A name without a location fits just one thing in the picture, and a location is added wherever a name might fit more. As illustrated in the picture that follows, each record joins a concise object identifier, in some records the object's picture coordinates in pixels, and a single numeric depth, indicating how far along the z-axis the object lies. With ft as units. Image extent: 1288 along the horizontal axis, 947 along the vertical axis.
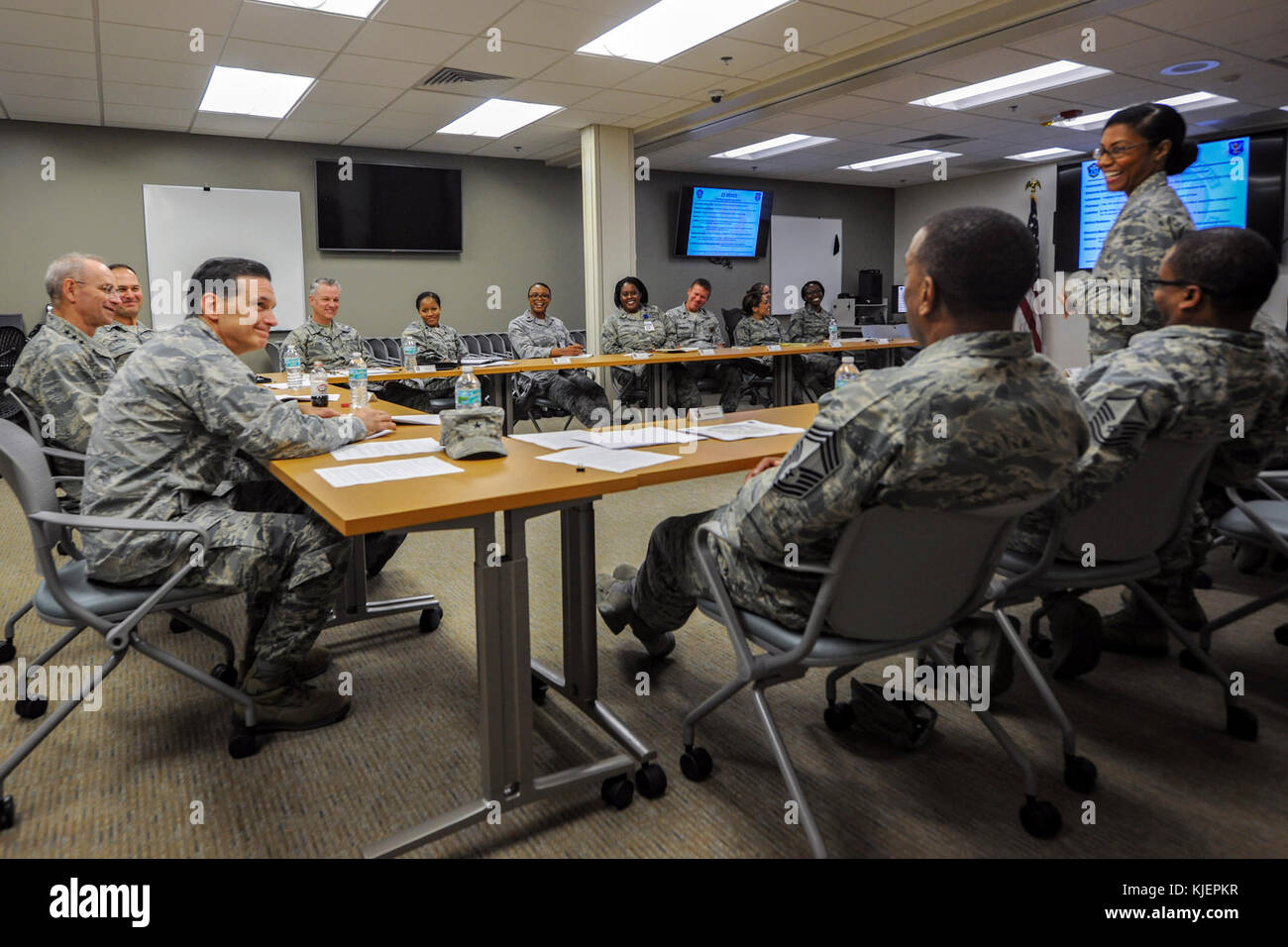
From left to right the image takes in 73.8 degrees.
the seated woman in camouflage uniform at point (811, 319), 27.63
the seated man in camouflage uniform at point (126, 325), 15.35
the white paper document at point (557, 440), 7.47
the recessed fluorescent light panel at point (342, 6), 14.83
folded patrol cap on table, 6.75
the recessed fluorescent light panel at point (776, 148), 27.58
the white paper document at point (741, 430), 7.87
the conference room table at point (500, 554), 5.17
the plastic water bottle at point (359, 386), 10.59
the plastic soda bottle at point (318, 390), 10.18
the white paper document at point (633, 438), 7.43
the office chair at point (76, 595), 6.01
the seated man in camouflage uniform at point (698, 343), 22.50
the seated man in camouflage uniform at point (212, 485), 6.59
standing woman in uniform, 8.28
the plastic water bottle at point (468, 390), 8.00
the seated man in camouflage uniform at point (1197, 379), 6.11
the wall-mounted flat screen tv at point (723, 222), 33.14
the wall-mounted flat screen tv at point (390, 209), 26.27
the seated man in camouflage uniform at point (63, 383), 10.10
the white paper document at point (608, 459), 6.28
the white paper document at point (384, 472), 6.01
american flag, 32.83
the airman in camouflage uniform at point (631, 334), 23.34
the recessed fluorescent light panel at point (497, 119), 22.50
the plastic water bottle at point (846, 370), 10.44
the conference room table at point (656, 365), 17.63
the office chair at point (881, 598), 4.76
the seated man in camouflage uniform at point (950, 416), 4.47
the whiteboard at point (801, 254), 36.19
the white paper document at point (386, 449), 7.08
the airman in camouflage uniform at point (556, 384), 21.11
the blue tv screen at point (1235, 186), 25.57
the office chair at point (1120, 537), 6.29
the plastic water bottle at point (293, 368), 13.98
